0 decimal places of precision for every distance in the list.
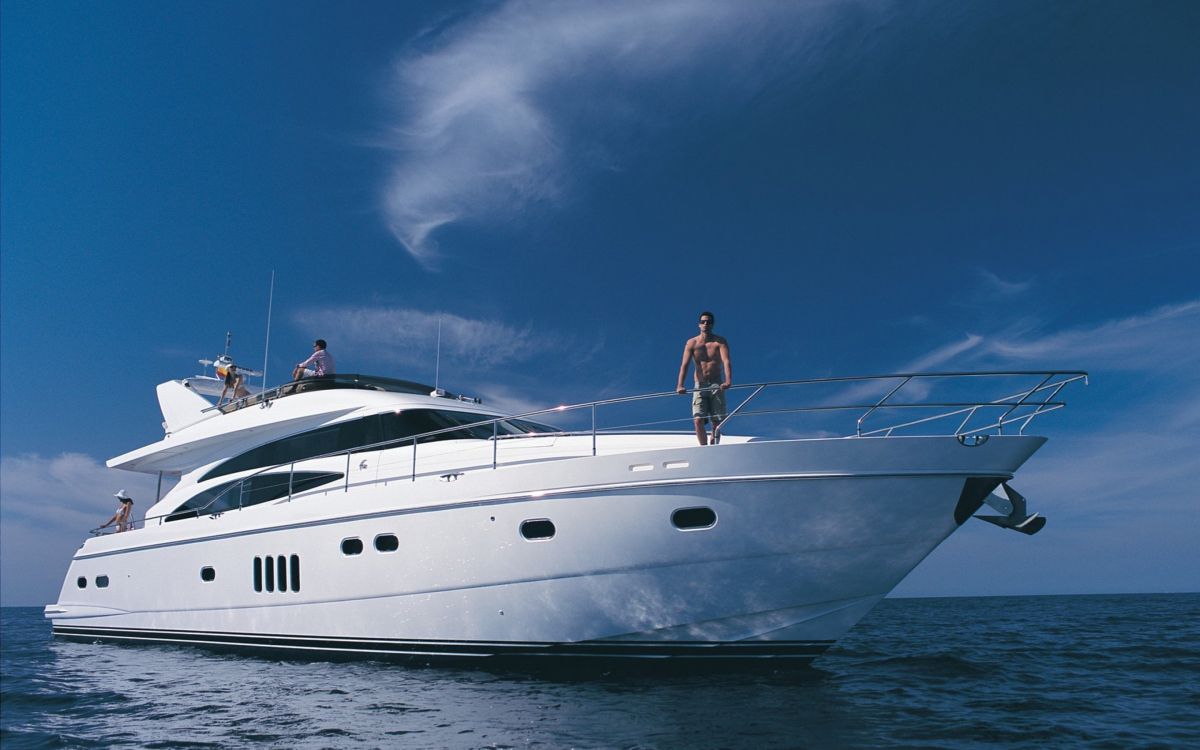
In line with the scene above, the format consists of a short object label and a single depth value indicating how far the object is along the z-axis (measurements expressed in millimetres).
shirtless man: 7141
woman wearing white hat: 13219
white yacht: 6574
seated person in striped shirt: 11789
